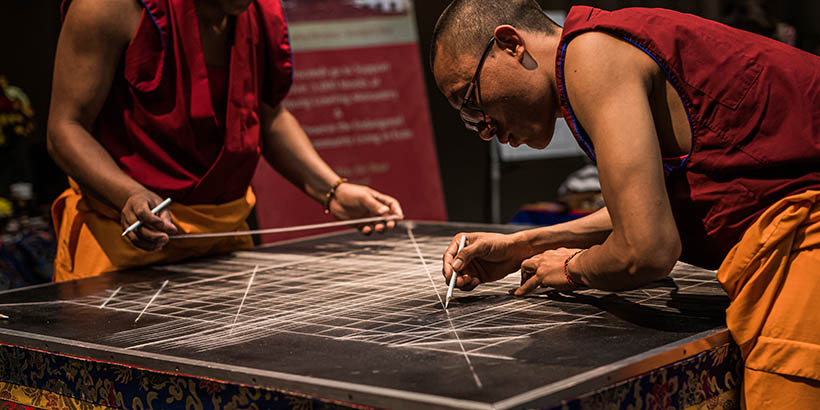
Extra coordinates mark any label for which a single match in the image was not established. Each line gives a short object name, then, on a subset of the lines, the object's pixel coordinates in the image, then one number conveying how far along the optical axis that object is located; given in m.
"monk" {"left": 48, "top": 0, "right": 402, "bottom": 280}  2.36
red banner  5.03
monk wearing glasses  1.50
